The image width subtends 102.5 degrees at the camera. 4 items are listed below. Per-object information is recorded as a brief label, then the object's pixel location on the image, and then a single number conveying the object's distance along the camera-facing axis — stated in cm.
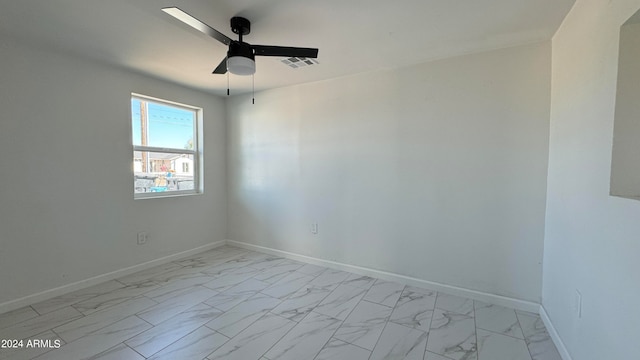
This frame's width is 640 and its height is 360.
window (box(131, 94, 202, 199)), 318
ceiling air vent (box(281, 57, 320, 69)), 258
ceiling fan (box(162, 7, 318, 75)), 177
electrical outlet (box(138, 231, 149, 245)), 312
